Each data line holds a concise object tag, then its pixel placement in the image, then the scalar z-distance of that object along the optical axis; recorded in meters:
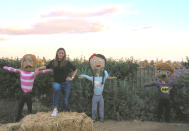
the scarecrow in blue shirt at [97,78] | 6.15
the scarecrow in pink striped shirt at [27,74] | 6.17
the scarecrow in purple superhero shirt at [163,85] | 6.43
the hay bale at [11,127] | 5.74
